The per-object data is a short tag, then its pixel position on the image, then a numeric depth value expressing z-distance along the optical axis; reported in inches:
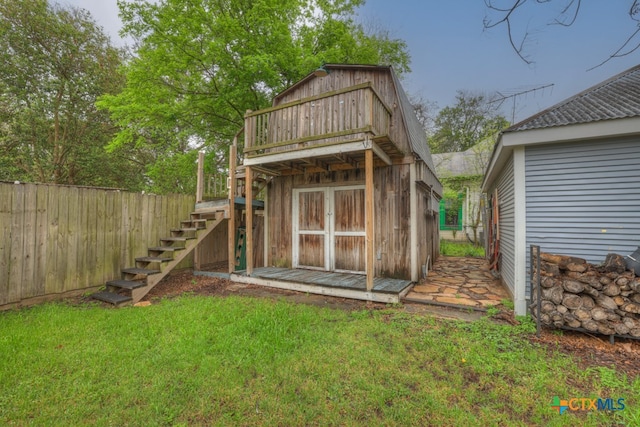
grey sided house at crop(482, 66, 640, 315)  128.1
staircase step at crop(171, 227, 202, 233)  224.1
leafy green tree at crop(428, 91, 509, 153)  789.2
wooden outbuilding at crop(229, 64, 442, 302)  189.0
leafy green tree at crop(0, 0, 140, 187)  374.3
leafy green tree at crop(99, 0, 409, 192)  290.4
